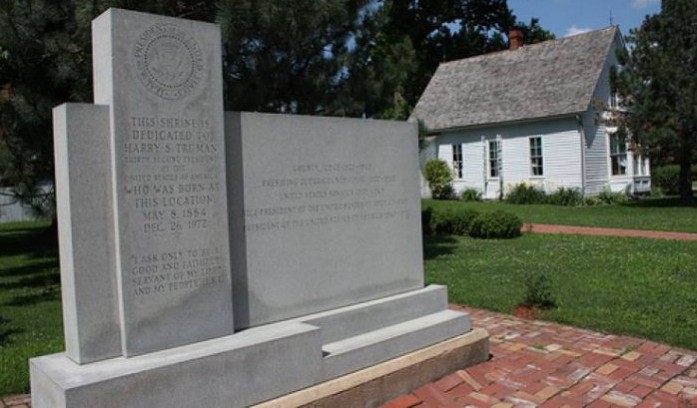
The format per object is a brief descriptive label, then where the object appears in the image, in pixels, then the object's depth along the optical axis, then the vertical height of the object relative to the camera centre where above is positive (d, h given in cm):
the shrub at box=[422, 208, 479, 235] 1544 -81
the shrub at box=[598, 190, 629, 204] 2475 -57
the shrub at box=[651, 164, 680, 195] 2964 +14
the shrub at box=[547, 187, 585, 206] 2420 -48
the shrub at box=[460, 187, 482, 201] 2816 -27
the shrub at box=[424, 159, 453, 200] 2917 +60
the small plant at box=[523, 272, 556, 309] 716 -126
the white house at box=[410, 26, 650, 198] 2498 +284
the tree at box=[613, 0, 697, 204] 2044 +341
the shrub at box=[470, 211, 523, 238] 1467 -90
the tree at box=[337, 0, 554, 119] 4156 +1155
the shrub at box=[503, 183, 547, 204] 2530 -34
